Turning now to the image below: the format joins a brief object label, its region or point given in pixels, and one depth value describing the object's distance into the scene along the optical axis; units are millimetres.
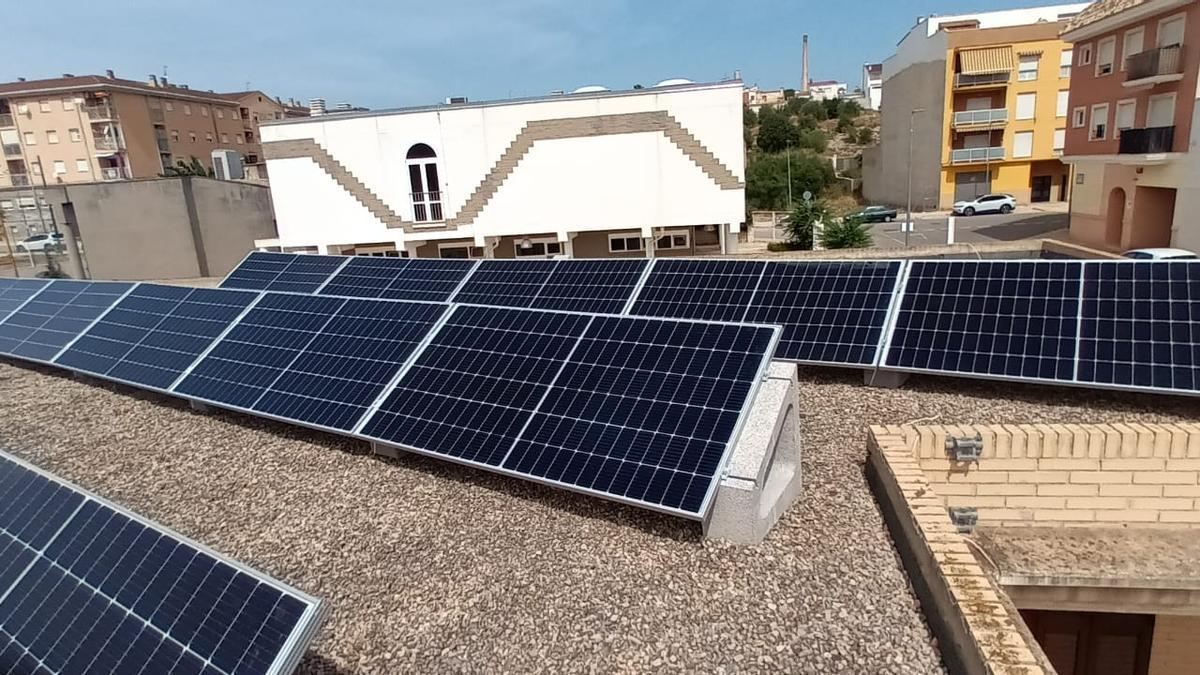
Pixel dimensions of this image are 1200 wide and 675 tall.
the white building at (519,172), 30328
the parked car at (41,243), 32766
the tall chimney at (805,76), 156250
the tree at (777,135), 87375
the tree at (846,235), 33469
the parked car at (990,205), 49031
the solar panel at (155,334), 12062
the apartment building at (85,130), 63094
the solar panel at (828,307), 11188
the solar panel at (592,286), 13500
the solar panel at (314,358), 9719
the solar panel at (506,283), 14320
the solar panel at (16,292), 16859
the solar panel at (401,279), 15312
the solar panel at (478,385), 8219
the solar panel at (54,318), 14360
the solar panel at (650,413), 6852
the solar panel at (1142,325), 9477
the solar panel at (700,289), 12703
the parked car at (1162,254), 22086
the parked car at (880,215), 50488
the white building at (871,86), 123375
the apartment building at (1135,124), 26625
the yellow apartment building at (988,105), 50344
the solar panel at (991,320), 10117
